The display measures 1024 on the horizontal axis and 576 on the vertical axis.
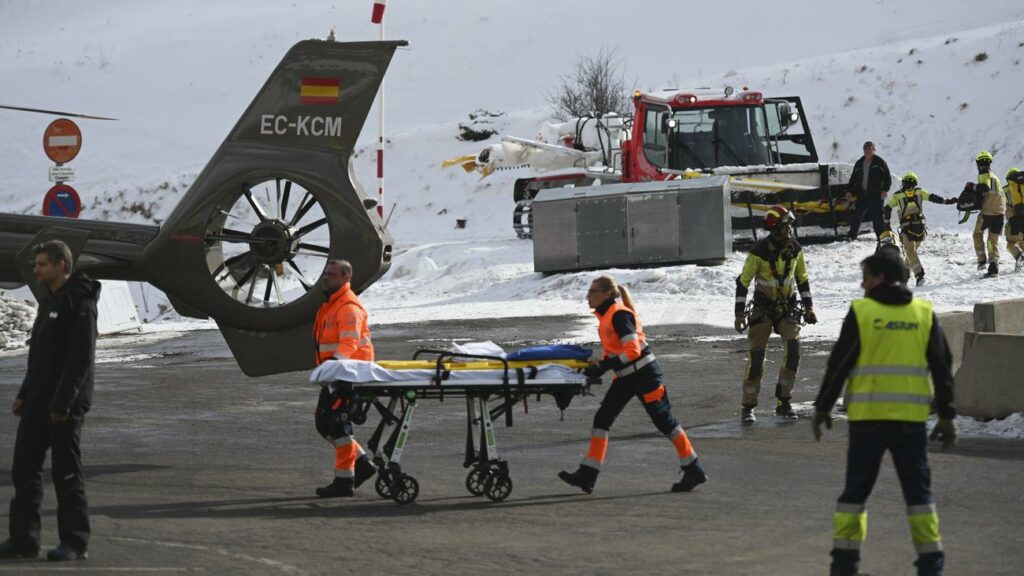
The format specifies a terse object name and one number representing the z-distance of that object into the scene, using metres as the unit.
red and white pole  24.55
